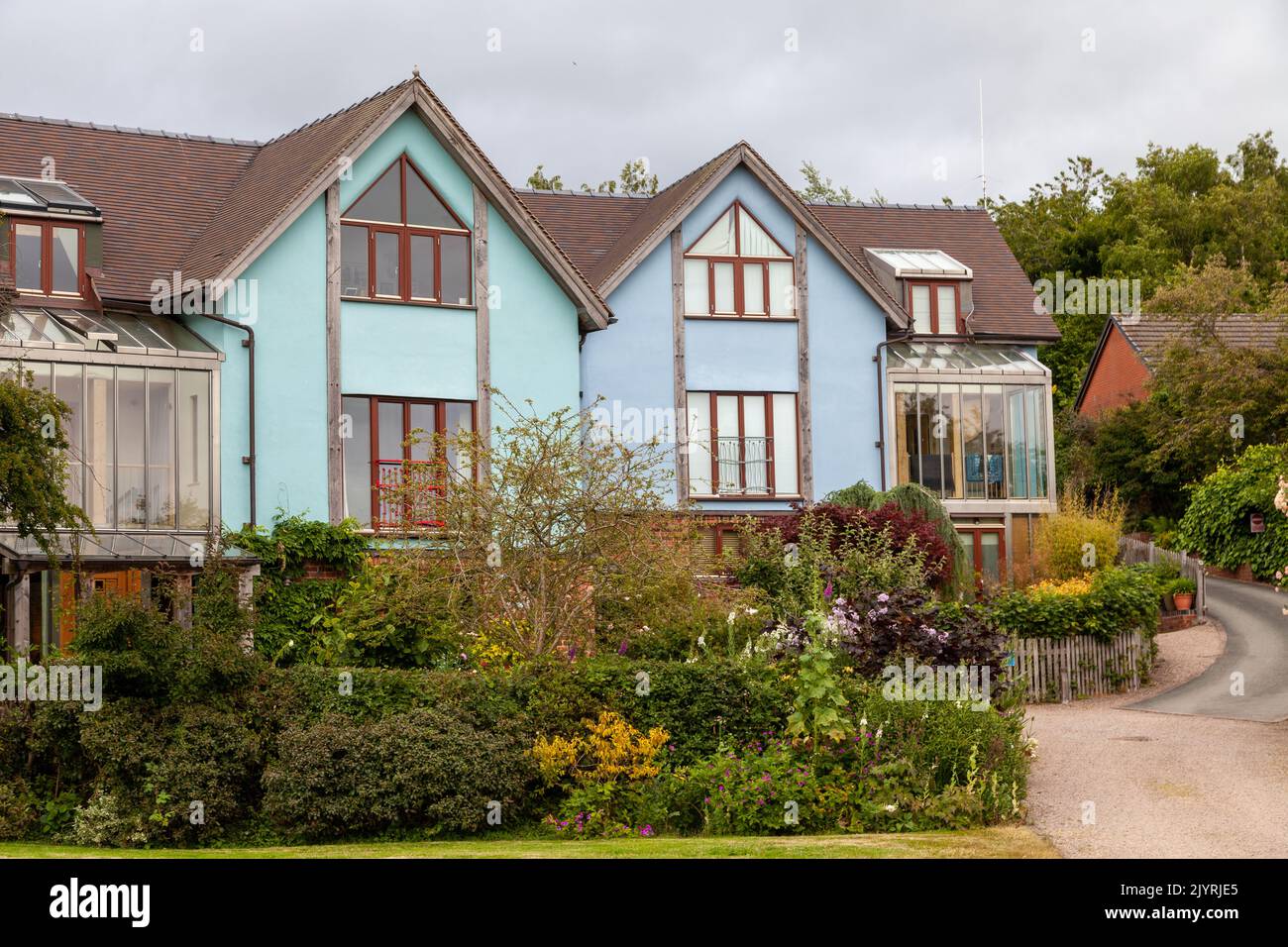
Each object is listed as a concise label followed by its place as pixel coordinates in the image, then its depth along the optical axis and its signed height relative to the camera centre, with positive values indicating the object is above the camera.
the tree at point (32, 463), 18.30 +0.62
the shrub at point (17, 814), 16.31 -2.92
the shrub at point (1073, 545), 31.95 -0.85
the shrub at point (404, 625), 19.66 -1.34
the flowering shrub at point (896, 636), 19.14 -1.55
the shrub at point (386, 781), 16.22 -2.63
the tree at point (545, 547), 19.80 -0.45
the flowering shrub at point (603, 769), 16.69 -2.65
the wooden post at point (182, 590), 18.31 -0.85
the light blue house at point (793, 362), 31.30 +2.78
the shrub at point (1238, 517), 36.56 -0.44
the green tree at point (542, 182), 50.50 +9.96
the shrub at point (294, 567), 24.45 -0.80
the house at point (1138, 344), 42.06 +4.12
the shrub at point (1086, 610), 25.52 -1.69
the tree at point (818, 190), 58.59 +11.14
